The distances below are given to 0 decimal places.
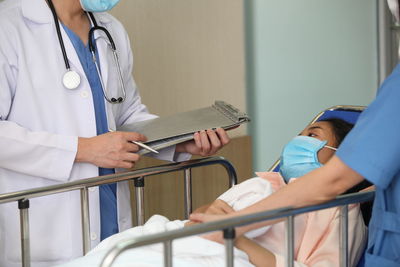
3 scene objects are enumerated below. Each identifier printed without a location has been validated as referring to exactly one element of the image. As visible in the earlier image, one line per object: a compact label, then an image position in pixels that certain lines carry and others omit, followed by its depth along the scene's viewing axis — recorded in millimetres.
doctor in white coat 2862
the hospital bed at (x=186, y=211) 2228
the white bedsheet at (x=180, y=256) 2466
